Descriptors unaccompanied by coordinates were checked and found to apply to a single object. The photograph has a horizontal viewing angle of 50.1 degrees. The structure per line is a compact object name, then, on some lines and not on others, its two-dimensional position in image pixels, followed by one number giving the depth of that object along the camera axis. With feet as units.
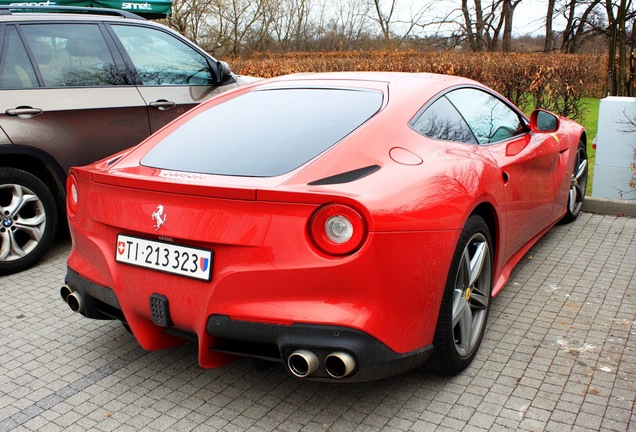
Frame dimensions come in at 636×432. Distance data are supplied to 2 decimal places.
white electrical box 21.66
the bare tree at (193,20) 89.10
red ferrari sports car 8.68
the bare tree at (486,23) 97.40
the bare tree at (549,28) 89.51
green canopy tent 32.94
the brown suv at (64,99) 16.46
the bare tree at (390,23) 95.60
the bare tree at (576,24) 73.87
